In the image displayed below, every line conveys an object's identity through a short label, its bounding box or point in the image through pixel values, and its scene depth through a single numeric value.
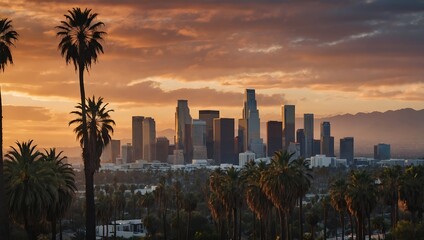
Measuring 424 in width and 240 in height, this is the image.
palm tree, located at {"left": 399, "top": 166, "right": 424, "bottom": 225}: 99.94
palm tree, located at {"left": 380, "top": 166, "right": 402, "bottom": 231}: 100.94
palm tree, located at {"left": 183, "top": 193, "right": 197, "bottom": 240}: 132.31
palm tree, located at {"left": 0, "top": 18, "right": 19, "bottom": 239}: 53.44
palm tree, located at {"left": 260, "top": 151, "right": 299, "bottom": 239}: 82.31
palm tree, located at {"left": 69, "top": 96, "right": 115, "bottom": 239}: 64.44
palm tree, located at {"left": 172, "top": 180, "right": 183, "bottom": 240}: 128.85
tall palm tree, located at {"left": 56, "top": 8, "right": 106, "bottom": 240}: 61.72
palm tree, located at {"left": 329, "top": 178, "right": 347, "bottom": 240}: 98.85
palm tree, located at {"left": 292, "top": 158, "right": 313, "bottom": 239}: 84.25
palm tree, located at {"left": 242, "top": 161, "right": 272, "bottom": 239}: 90.06
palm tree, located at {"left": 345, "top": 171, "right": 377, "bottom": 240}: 90.38
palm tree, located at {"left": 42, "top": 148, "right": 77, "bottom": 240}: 61.34
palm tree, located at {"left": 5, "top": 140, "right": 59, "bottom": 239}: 55.94
